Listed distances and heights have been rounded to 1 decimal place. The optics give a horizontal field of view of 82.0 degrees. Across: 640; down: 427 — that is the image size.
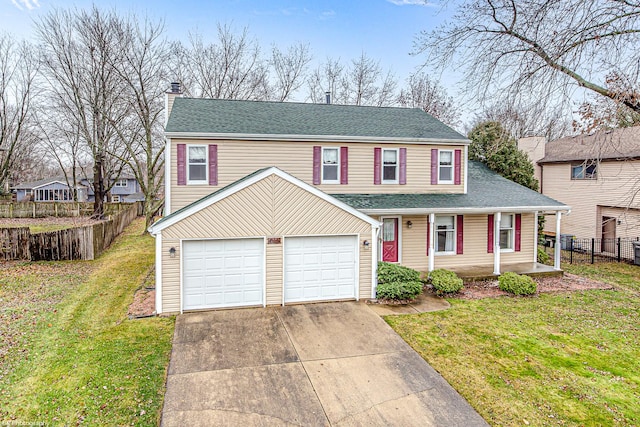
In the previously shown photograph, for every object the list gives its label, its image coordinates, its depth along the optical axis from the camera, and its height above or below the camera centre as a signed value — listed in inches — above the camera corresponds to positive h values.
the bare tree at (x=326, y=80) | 1288.1 +446.6
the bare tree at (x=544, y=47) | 304.2 +148.9
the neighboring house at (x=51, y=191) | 1907.0 +73.4
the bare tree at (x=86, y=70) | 941.2 +361.9
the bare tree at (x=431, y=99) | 1235.2 +369.4
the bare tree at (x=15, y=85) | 1074.7 +366.3
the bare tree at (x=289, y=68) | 1262.3 +483.3
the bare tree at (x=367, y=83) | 1255.8 +424.9
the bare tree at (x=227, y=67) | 1191.6 +460.6
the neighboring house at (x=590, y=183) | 725.3 +53.6
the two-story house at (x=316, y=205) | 389.7 +1.6
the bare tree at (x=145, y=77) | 950.4 +340.5
